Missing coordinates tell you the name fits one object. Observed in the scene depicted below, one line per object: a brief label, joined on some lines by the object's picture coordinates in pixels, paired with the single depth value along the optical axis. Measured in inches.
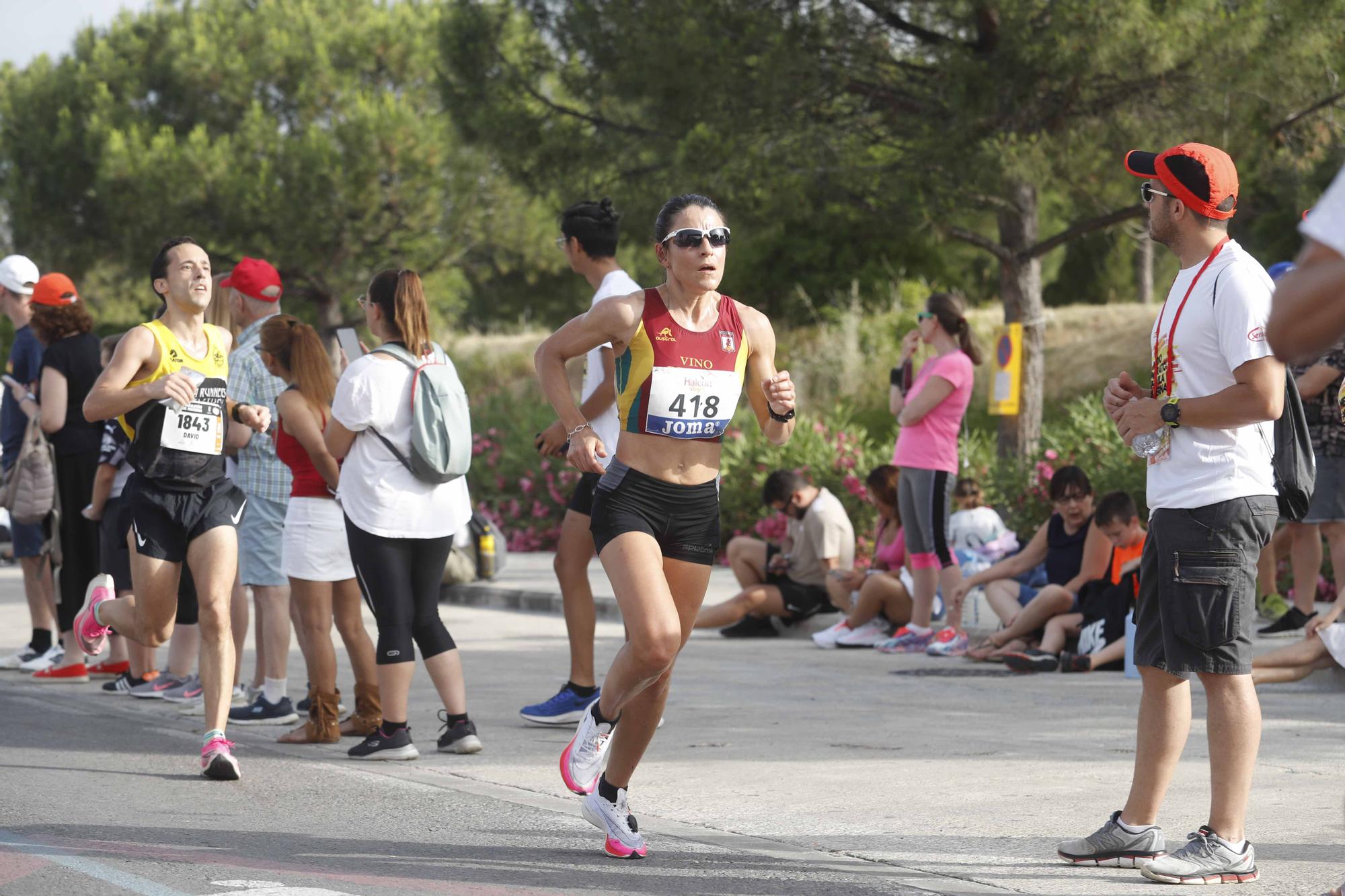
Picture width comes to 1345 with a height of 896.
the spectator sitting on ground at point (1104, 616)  751.1
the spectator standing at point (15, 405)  768.9
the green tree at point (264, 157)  2957.7
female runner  416.2
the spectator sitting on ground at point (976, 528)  936.3
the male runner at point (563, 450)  607.2
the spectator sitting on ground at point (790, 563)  921.5
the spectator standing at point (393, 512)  547.5
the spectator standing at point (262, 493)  647.8
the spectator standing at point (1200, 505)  380.8
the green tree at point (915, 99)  1215.6
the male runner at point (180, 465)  527.5
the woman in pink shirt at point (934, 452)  824.3
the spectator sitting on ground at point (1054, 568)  778.2
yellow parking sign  1207.6
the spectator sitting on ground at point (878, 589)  881.5
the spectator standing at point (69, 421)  735.7
